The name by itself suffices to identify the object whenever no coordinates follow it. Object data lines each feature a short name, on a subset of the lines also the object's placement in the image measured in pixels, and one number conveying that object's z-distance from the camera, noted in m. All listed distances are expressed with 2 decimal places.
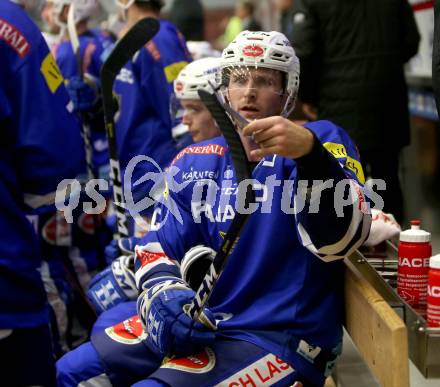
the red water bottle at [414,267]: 3.86
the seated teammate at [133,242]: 5.07
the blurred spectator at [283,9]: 16.51
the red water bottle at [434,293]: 3.47
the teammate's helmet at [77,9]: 8.46
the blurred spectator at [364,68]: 7.81
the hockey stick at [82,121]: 7.02
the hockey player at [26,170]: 3.67
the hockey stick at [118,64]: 5.84
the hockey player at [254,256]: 3.78
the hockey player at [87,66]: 7.82
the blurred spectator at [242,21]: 21.17
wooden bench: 3.26
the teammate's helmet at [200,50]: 9.54
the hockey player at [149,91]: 7.50
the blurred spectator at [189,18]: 16.35
